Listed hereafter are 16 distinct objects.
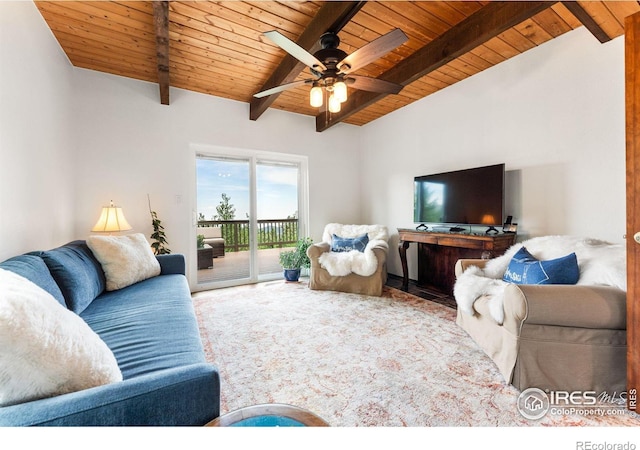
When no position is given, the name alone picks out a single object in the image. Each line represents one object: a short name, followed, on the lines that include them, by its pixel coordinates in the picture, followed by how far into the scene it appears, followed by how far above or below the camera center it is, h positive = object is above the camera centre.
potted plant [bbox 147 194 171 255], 3.24 -0.19
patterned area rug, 1.39 -1.00
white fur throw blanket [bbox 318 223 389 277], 3.24 -0.50
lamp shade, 2.72 +0.02
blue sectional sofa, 0.66 -0.49
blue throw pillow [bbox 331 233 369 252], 3.68 -0.35
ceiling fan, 1.83 +1.20
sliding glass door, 3.83 +0.12
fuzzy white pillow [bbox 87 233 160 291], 2.09 -0.30
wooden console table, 2.66 -0.41
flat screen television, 2.77 +0.23
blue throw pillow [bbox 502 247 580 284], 1.68 -0.37
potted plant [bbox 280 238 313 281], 4.07 -0.64
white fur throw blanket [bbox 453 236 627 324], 1.55 -0.34
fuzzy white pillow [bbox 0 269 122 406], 0.67 -0.35
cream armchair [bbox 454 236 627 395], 1.43 -0.66
